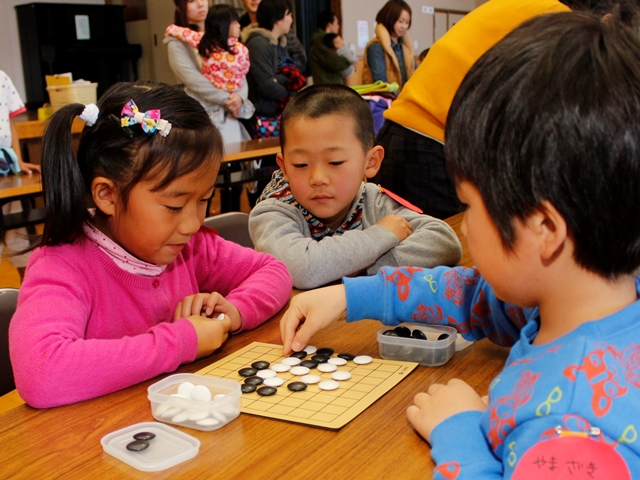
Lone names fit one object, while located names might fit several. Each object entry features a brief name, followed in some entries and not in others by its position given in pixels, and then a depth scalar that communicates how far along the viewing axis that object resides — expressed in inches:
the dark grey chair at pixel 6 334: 52.1
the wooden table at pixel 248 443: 30.0
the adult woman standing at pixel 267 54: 220.2
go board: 34.7
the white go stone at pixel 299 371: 40.0
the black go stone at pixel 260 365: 41.4
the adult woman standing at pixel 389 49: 293.9
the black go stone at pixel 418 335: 41.6
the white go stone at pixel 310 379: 38.7
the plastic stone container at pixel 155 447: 30.8
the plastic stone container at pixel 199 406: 34.5
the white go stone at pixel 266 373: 39.8
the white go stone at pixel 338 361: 41.2
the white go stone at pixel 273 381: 38.6
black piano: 323.9
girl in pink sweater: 43.9
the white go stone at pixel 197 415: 34.5
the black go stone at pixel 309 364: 40.8
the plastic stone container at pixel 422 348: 40.7
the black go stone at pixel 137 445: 32.0
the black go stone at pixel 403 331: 42.4
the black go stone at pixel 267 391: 37.5
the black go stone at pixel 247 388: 38.2
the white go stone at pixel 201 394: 35.7
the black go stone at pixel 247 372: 40.5
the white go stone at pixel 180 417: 34.8
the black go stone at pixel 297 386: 37.8
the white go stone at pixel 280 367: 40.5
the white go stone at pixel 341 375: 39.0
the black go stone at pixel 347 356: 42.1
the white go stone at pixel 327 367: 40.1
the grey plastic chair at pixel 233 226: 76.3
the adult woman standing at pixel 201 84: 203.5
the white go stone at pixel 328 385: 37.7
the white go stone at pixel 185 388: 36.5
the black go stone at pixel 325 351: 42.9
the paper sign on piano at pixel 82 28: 338.3
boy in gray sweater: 62.8
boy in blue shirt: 24.9
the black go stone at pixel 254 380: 39.0
